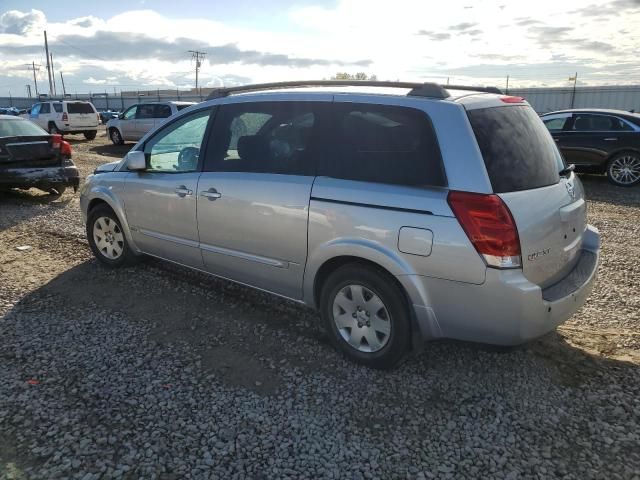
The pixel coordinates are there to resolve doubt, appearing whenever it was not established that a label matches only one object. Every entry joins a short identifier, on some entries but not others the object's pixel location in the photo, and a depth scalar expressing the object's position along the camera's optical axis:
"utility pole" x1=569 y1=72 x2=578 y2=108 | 28.30
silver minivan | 2.86
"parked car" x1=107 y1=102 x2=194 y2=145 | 18.56
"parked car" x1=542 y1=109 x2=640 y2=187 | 10.45
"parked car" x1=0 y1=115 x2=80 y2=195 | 8.31
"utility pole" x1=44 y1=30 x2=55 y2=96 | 66.86
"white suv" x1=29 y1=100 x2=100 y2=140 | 22.88
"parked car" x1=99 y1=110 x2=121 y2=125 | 42.94
